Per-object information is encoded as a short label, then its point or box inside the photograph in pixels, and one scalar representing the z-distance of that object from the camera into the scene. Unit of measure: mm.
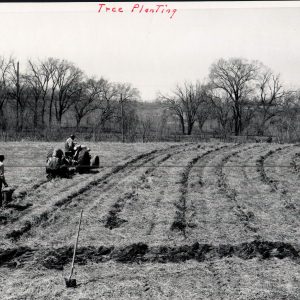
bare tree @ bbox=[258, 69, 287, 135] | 34275
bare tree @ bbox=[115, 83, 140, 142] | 40344
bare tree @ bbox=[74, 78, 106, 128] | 35969
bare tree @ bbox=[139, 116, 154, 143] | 35688
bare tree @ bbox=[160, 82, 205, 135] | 47031
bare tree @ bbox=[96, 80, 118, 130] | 40172
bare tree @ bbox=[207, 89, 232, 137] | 43669
